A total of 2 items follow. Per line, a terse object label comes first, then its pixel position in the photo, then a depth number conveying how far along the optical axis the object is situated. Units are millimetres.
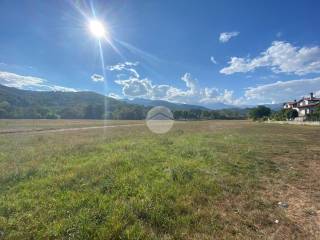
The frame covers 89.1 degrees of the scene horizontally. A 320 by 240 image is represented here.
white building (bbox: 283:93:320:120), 80741
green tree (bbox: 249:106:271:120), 91769
